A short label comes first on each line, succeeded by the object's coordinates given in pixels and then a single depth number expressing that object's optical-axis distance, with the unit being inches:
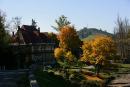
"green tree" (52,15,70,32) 2135.1
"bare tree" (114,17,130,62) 1973.4
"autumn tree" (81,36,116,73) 1330.2
